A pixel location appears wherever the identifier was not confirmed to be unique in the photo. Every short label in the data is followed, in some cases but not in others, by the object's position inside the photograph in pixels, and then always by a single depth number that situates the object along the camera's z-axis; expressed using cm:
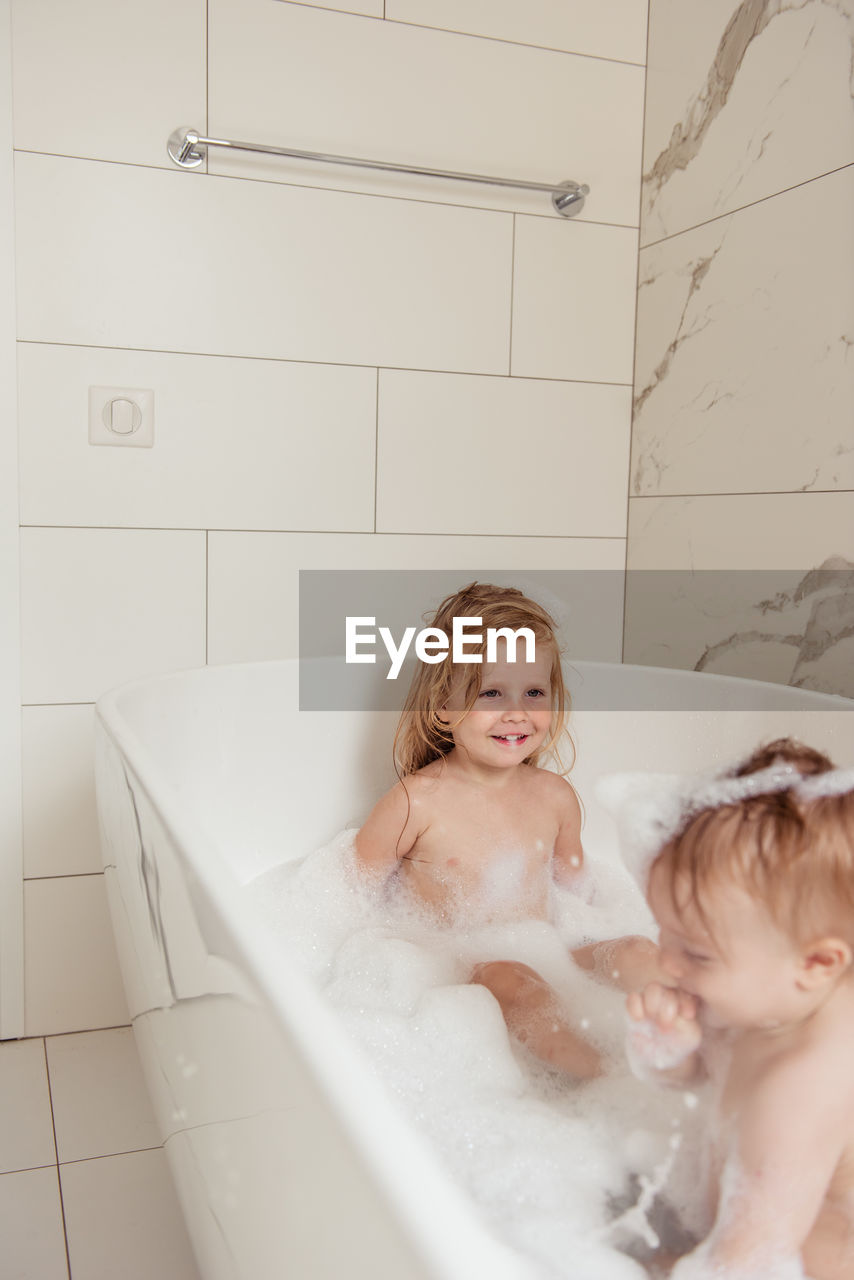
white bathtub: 44
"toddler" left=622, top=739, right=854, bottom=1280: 58
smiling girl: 140
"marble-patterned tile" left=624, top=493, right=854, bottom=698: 147
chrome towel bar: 156
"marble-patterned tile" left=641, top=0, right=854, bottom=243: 145
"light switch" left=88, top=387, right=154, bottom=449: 162
